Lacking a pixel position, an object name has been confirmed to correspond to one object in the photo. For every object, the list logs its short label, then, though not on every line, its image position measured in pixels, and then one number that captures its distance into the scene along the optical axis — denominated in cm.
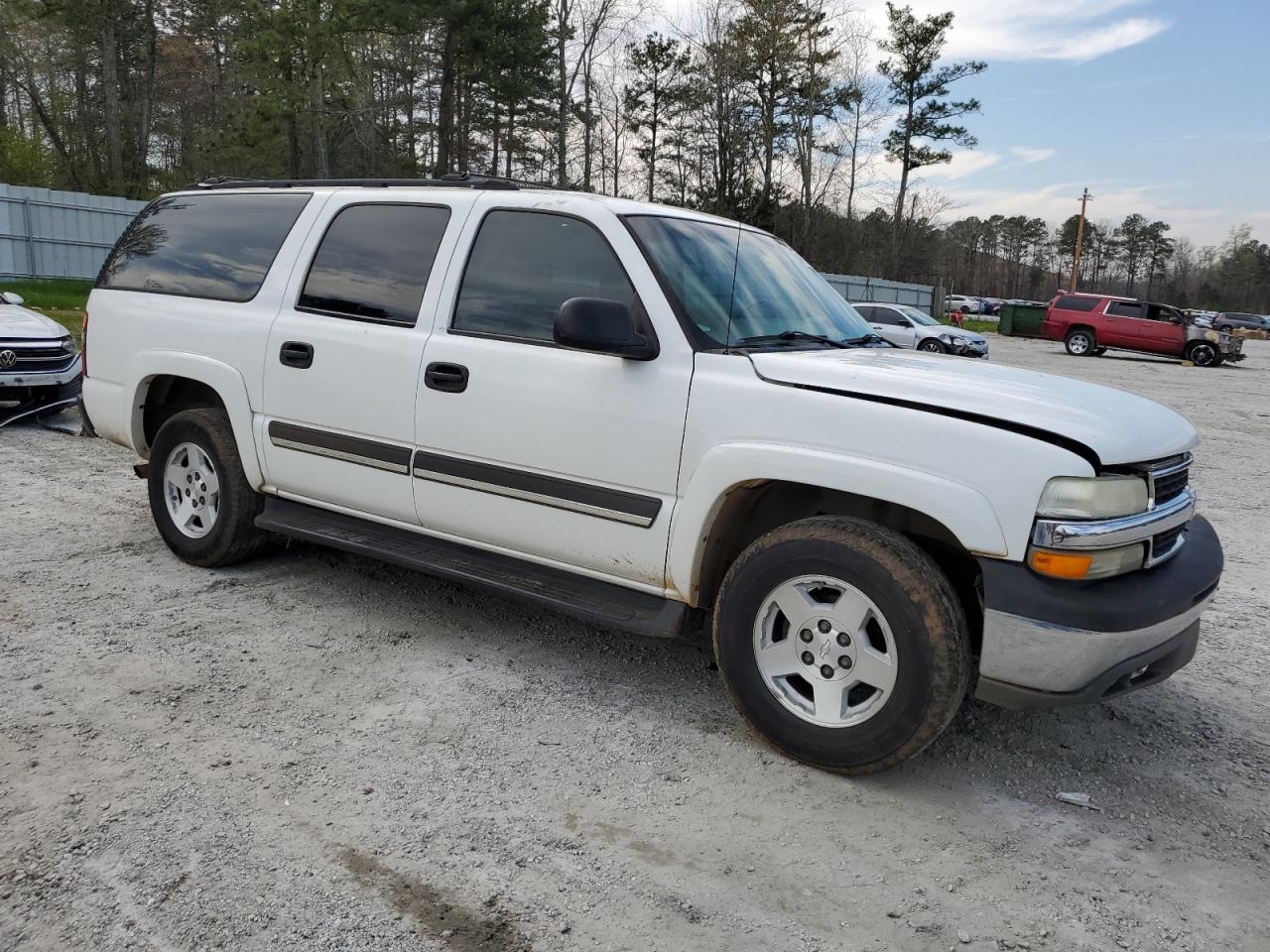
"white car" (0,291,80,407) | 845
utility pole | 6059
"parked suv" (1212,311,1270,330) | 5141
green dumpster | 4009
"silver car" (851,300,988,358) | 2214
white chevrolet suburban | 279
